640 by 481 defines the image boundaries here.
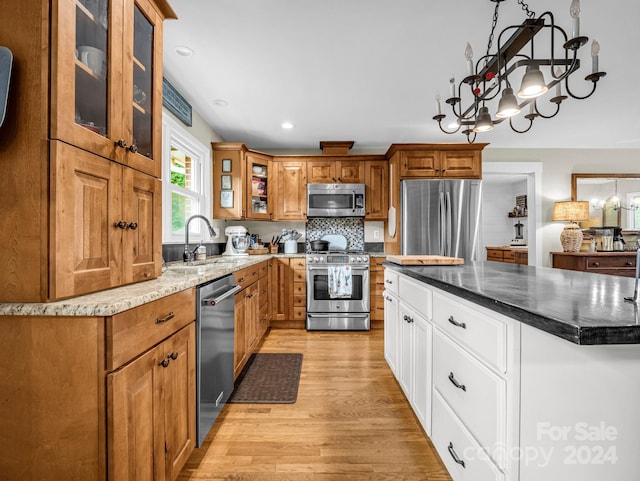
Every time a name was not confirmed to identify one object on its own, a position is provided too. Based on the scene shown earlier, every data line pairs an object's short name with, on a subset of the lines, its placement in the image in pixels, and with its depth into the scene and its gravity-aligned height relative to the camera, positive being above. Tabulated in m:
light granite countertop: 0.88 -0.20
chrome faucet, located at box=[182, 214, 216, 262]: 2.58 -0.13
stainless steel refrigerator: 3.84 +0.25
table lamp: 4.40 +0.31
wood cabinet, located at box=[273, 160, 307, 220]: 4.26 +0.65
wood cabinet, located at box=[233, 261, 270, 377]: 2.32 -0.67
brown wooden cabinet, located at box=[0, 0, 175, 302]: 0.93 +0.29
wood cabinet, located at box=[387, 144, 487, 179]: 3.91 +0.98
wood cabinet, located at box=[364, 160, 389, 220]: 4.25 +0.71
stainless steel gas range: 3.75 -0.72
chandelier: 1.33 +0.83
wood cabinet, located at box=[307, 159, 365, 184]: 4.24 +0.92
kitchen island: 0.71 -0.39
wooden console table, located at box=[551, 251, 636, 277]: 4.15 -0.31
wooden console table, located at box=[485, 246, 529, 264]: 5.66 -0.29
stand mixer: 3.67 -0.04
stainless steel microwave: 4.16 +0.52
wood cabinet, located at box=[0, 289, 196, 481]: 0.89 -0.47
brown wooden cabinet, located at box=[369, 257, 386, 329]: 3.86 -0.62
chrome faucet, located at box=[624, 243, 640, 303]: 0.85 -0.16
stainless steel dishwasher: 1.55 -0.64
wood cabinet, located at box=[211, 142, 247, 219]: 3.87 +0.70
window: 2.74 +0.61
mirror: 4.65 +0.66
